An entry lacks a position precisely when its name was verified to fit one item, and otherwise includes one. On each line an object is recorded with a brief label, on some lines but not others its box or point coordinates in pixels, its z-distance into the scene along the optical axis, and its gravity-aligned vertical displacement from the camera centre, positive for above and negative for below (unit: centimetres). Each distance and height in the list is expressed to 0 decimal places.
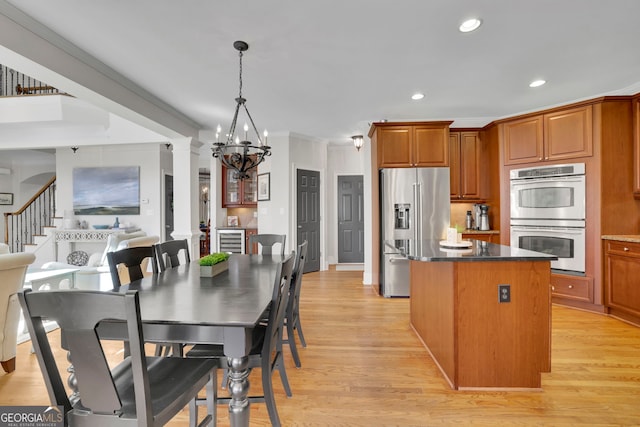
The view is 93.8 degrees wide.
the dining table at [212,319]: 124 -44
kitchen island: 191 -71
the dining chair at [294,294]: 204 -59
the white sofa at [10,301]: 209 -63
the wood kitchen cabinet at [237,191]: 649 +47
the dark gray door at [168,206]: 611 +14
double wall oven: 346 -2
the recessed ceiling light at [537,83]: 323 +139
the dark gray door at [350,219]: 645 -16
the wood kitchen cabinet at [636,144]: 322 +71
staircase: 569 -23
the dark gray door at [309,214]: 564 -4
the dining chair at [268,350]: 149 -73
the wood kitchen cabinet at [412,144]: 414 +94
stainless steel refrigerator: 402 +0
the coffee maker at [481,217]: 430 -9
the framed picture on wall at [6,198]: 705 +37
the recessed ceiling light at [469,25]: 220 +140
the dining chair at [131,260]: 185 -31
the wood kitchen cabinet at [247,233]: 612 -43
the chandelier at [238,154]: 241 +49
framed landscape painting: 596 +42
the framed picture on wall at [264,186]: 560 +49
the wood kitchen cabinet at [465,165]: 443 +68
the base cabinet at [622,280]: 296 -72
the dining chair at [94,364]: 89 -49
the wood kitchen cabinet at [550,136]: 342 +91
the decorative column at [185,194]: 445 +28
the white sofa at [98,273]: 330 -68
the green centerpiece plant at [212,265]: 202 -36
